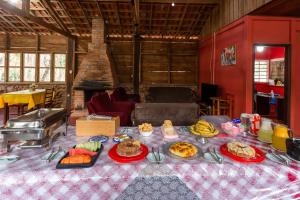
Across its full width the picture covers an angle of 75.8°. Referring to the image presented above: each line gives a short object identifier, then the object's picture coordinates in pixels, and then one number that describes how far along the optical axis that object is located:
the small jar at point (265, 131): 1.43
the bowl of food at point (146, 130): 1.56
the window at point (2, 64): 7.38
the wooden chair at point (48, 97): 5.73
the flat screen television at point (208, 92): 5.47
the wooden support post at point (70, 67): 7.39
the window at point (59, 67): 7.66
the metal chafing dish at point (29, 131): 1.20
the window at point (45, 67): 7.59
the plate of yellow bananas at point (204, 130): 1.52
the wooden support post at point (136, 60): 7.38
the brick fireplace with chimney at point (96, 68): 6.64
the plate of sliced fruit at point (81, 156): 1.04
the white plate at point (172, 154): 1.15
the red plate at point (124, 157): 1.10
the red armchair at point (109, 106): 3.50
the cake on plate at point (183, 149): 1.16
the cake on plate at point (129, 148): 1.15
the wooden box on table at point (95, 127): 1.56
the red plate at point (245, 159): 1.11
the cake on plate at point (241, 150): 1.15
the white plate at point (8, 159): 1.06
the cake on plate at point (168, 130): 1.52
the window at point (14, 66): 7.45
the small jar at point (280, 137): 1.24
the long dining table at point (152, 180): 0.97
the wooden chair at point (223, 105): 4.59
